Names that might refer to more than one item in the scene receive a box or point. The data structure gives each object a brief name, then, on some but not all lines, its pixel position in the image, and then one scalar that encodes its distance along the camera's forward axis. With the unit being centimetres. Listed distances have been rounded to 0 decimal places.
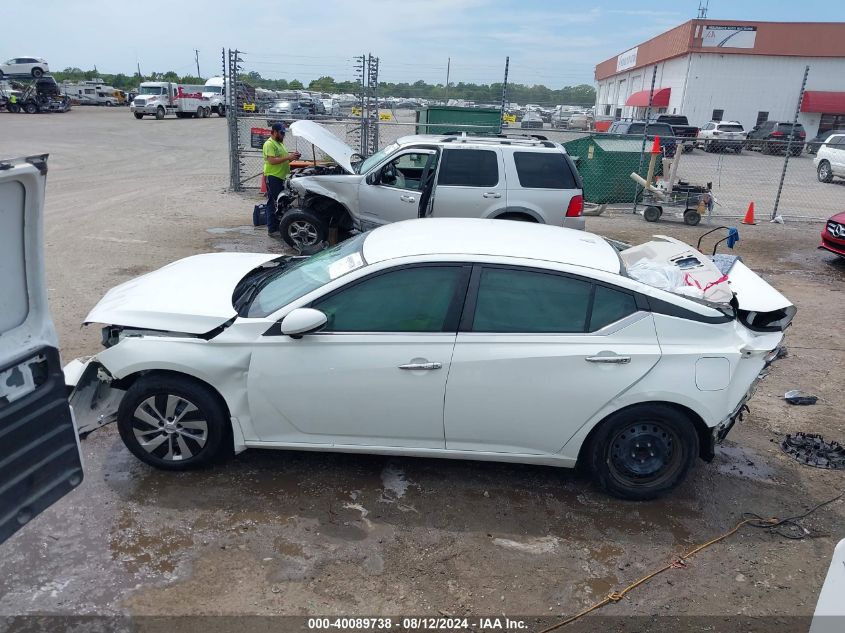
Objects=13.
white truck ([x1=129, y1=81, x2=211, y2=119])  3656
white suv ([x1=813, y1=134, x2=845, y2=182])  2138
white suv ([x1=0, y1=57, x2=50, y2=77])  3947
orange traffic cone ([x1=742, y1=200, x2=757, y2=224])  1431
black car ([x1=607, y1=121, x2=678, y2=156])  2588
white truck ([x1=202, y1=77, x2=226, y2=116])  4044
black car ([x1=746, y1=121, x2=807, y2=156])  3250
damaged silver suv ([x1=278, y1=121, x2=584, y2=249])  915
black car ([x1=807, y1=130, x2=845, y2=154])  3148
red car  1024
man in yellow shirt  1106
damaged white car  391
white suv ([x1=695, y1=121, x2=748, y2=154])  3341
